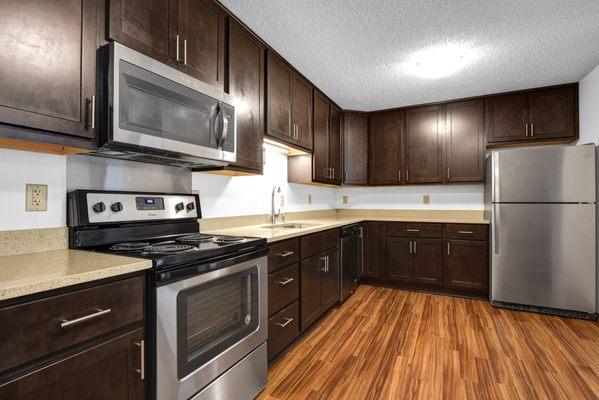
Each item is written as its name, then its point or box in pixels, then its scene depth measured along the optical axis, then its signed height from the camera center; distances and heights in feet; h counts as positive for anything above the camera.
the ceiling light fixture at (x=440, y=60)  7.84 +3.91
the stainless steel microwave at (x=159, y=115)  4.10 +1.39
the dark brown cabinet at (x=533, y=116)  10.26 +2.99
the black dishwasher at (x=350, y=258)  10.20 -2.00
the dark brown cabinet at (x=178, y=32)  4.39 +2.79
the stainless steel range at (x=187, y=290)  3.79 -1.27
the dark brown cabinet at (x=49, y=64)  3.27 +1.63
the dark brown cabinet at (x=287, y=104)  7.81 +2.76
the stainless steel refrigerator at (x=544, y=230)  9.20 -0.89
